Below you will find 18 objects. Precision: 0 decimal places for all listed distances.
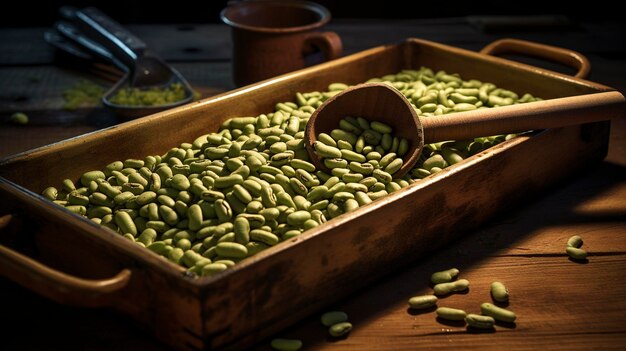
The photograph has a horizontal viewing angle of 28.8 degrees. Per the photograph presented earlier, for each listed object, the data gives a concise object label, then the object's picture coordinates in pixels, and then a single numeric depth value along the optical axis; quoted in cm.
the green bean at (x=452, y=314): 58
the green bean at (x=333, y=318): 57
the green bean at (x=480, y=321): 57
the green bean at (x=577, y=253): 63
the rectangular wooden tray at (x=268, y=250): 53
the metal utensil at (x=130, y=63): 76
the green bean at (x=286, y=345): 55
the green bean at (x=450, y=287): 60
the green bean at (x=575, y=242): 64
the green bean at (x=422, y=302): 59
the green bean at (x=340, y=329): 57
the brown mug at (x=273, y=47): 79
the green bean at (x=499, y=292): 59
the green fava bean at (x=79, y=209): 61
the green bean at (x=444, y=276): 61
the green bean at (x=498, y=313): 58
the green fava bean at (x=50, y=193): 62
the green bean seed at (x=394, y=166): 63
